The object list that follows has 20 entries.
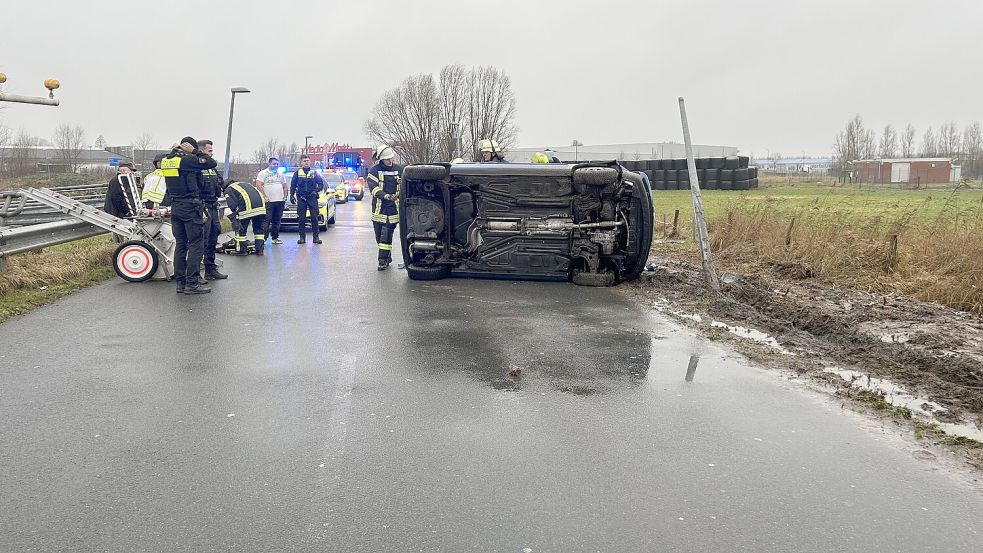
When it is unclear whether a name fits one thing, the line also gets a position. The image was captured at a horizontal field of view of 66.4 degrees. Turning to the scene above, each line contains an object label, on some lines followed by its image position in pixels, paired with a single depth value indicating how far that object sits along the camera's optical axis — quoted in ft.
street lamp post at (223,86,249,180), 90.43
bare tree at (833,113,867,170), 243.19
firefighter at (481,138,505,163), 37.63
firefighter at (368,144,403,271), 39.29
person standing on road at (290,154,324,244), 52.85
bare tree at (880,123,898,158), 293.02
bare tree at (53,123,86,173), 163.30
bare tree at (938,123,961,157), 288.82
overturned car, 31.14
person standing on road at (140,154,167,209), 39.27
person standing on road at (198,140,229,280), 33.12
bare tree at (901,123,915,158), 288.92
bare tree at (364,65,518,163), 189.57
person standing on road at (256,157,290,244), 50.67
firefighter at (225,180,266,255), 45.85
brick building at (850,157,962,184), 192.44
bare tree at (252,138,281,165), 238.97
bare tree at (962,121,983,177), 196.68
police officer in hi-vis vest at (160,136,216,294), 31.09
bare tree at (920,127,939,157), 296.92
